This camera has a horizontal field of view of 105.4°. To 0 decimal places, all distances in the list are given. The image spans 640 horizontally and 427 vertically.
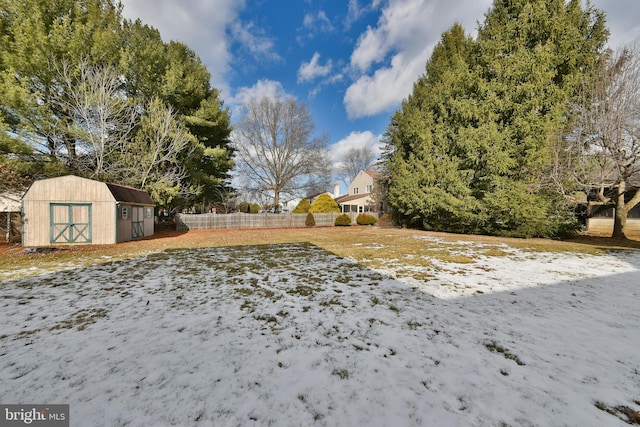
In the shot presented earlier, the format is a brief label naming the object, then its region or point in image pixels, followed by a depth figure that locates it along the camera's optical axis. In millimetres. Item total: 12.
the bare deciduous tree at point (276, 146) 25672
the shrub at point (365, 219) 24047
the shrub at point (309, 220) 22594
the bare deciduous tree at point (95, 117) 12594
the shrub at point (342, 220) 23141
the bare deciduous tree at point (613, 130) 9664
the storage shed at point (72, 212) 10047
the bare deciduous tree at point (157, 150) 15086
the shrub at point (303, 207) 26208
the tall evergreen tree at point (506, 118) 12266
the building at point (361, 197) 29969
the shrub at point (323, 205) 25281
